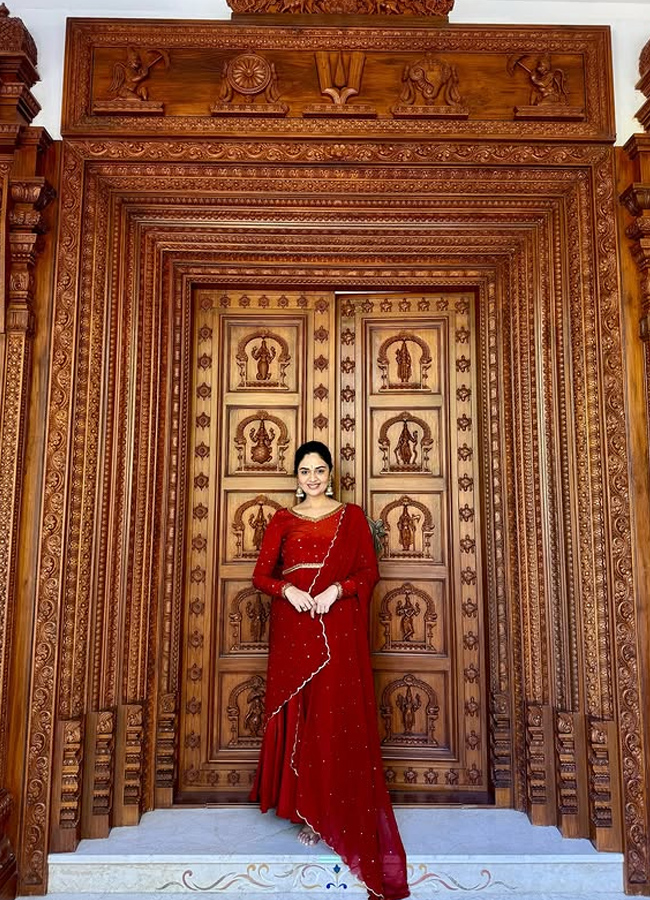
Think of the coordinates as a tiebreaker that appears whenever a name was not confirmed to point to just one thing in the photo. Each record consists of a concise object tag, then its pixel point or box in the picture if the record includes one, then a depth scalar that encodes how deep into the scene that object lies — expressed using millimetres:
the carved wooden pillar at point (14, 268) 3027
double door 3576
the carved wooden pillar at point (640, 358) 3037
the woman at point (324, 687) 2840
